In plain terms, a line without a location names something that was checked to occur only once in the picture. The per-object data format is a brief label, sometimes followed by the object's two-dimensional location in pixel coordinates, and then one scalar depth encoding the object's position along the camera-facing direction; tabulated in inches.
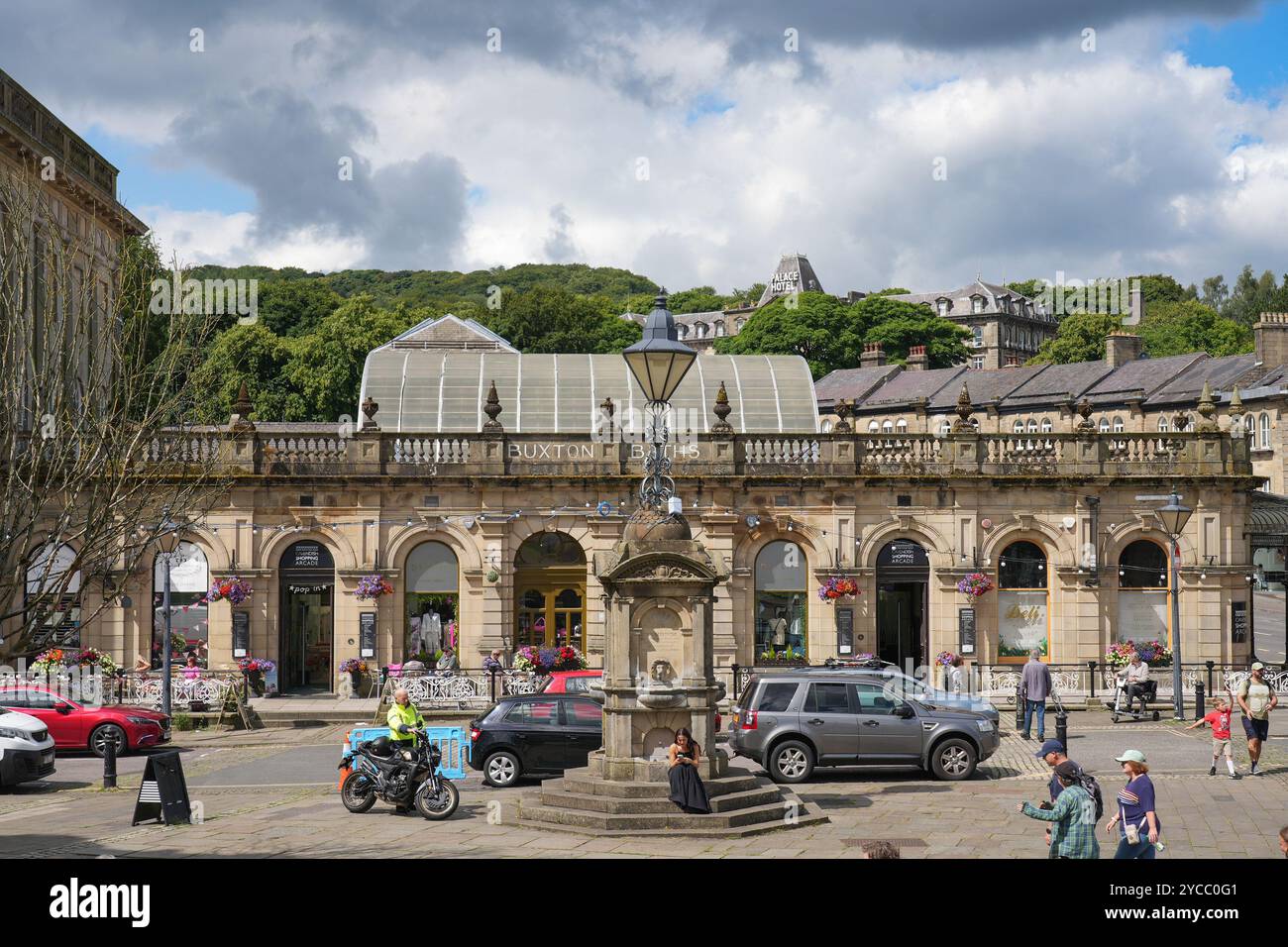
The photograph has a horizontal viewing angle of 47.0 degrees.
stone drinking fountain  737.0
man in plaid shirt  522.0
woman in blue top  531.5
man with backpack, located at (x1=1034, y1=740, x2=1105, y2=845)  577.6
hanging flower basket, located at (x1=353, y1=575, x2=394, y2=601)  1409.9
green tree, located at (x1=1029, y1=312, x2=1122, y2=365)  4180.6
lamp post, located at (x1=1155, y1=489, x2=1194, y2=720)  1192.8
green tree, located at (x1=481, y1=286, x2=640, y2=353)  4104.3
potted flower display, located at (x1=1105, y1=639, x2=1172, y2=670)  1389.0
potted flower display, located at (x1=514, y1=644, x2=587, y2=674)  1358.3
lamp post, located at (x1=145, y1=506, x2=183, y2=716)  757.6
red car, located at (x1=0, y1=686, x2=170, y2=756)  1075.9
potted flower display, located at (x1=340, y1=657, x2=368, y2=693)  1387.8
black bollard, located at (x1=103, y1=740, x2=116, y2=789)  919.0
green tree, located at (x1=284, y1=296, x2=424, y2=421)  3238.2
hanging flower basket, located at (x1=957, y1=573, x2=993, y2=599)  1418.6
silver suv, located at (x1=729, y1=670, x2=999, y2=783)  906.1
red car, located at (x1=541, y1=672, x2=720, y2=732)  1077.8
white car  906.1
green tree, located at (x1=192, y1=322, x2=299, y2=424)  3142.0
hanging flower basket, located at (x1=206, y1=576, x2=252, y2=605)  1392.7
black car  898.7
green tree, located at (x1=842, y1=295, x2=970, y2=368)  4188.0
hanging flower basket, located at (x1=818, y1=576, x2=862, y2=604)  1422.2
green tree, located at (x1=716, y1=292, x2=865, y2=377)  4183.1
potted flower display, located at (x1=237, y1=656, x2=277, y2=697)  1379.2
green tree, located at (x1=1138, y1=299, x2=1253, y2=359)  4244.6
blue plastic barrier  885.2
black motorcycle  772.0
